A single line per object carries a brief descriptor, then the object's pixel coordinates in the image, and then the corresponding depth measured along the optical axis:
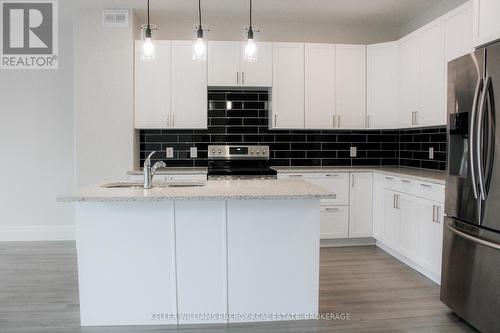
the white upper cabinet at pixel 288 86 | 4.50
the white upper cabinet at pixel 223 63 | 4.43
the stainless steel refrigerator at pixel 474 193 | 2.25
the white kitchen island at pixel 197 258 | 2.44
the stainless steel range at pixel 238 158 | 4.72
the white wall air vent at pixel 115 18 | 4.29
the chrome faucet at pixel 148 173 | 2.70
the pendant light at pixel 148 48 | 2.67
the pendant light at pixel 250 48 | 2.68
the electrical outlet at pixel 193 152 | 4.77
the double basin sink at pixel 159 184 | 2.86
